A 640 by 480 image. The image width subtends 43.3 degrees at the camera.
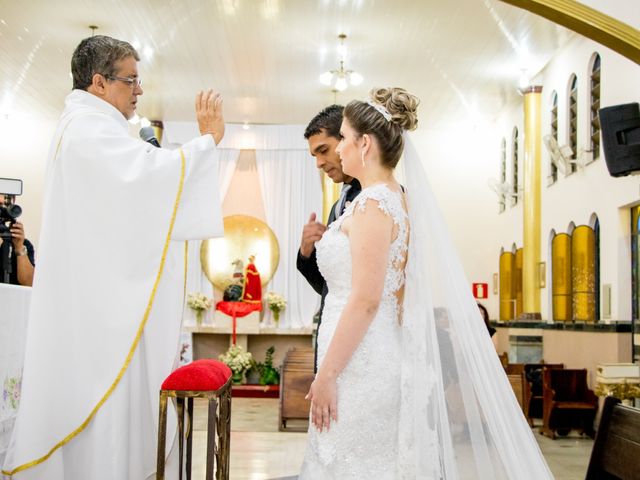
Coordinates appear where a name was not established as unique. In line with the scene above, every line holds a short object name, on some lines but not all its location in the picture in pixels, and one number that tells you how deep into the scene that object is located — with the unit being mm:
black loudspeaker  6211
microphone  3525
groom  3490
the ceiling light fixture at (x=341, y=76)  11781
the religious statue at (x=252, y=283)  16172
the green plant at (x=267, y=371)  14695
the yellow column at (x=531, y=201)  12570
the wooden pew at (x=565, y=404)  8844
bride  2691
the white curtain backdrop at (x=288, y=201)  16766
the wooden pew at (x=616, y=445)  2141
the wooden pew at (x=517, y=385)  7233
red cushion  3166
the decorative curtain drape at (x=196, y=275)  16609
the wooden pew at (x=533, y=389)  9508
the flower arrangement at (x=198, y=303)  15711
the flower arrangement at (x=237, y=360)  14656
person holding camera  4238
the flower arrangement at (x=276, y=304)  15938
